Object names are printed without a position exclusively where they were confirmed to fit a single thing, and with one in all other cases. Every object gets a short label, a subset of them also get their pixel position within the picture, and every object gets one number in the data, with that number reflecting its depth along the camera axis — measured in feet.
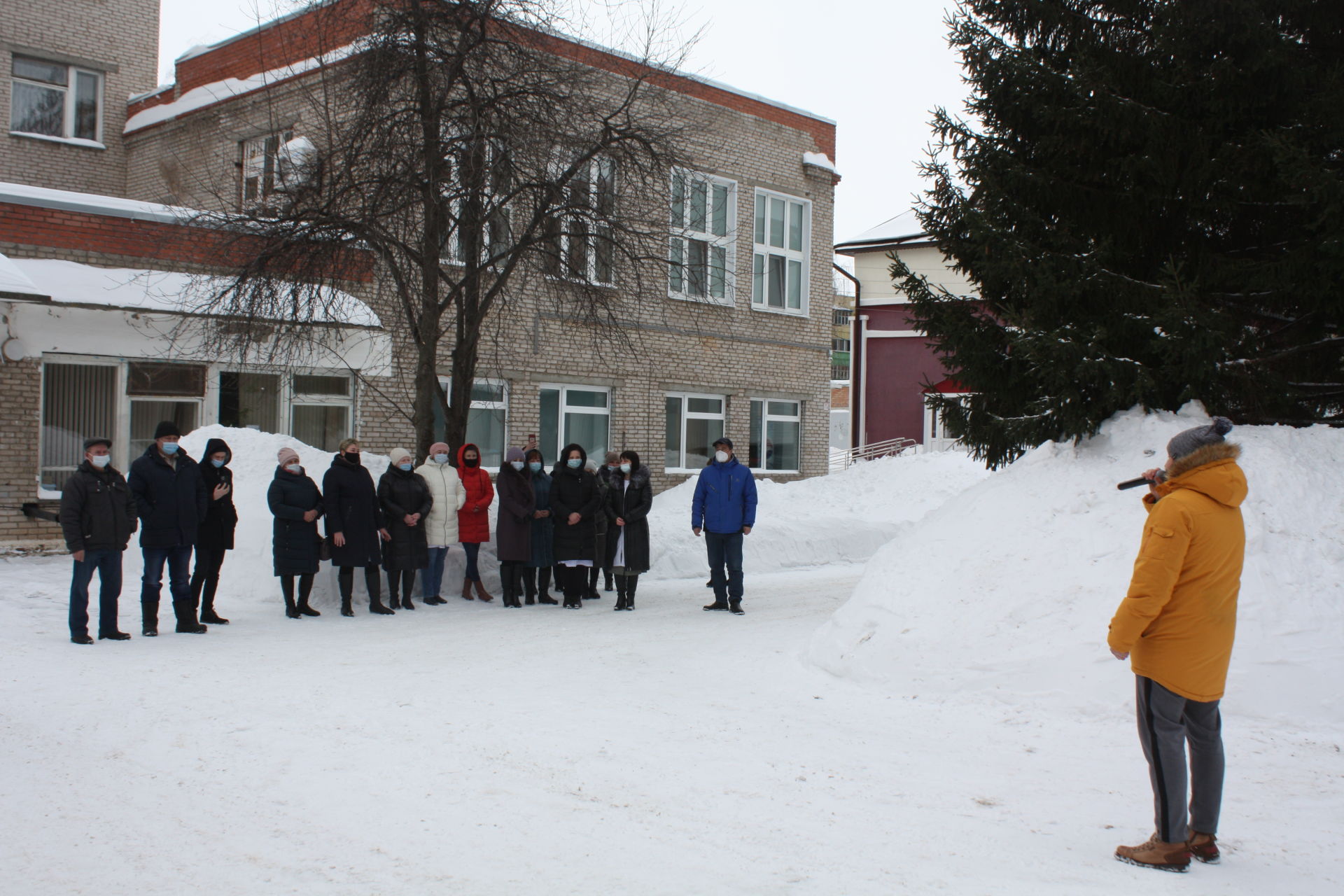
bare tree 38.86
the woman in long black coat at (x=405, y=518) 37.52
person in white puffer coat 39.17
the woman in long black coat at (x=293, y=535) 35.14
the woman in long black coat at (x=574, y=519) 39.78
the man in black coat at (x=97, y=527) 29.55
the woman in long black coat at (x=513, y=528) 39.17
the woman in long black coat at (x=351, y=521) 36.17
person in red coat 40.09
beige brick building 58.18
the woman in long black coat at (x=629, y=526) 39.19
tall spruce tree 27.25
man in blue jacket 39.81
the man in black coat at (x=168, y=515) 31.32
